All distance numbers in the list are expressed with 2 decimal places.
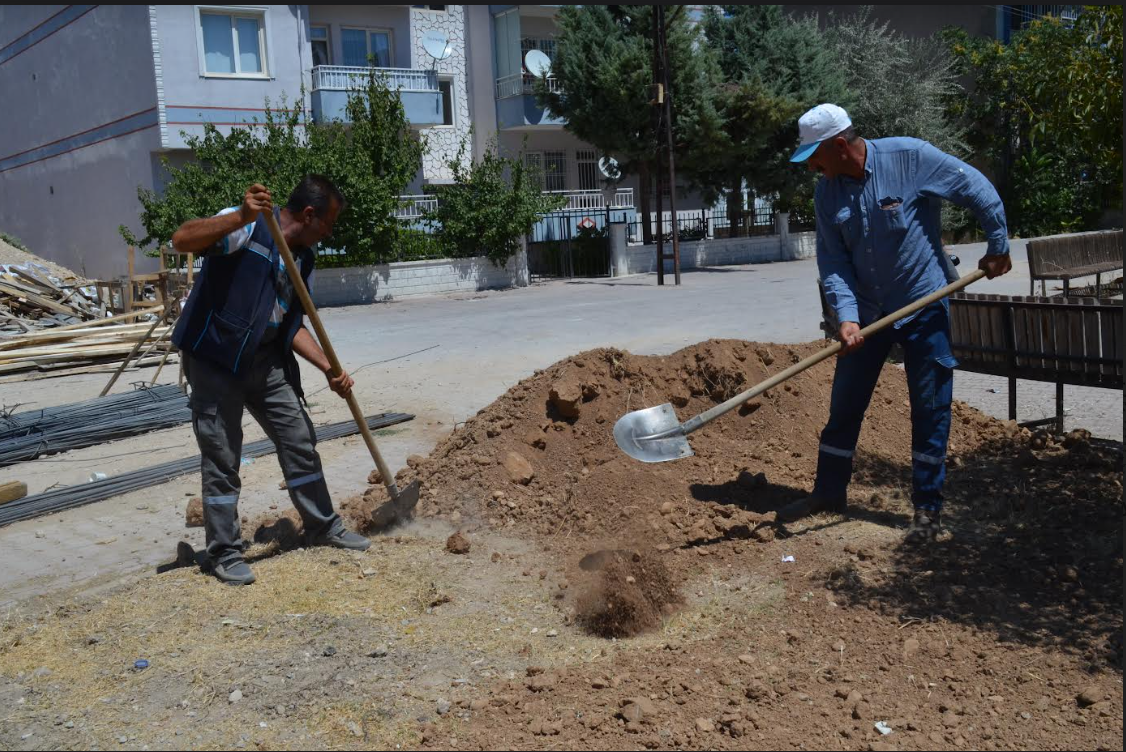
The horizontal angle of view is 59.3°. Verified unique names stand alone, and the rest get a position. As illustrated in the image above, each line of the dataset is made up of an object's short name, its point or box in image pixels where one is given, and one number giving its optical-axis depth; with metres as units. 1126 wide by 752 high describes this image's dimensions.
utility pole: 21.77
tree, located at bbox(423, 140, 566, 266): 22.31
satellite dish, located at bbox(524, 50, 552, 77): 28.20
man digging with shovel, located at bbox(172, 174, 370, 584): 4.51
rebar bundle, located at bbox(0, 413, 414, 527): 6.53
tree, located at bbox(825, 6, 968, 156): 31.12
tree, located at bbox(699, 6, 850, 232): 26.44
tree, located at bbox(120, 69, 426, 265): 19.03
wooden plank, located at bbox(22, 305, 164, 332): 14.59
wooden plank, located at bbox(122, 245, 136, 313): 16.64
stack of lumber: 13.38
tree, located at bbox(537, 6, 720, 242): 24.70
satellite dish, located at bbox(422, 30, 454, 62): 27.89
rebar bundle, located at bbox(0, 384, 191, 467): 8.41
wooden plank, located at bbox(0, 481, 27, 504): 6.69
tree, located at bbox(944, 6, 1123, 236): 31.38
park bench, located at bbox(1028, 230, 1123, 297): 12.85
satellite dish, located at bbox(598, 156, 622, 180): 28.62
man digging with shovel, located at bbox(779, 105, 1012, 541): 4.64
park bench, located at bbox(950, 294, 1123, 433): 5.78
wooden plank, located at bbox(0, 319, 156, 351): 14.02
